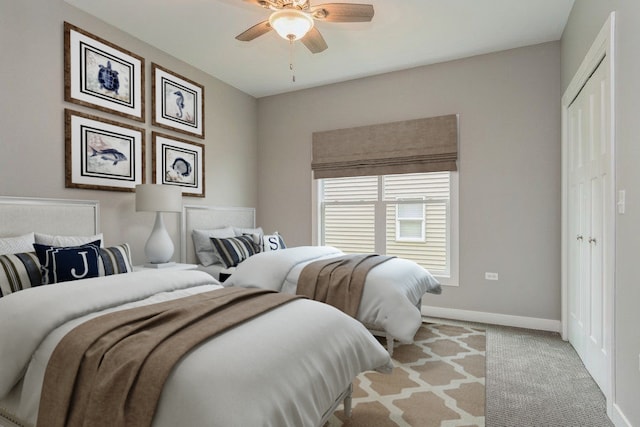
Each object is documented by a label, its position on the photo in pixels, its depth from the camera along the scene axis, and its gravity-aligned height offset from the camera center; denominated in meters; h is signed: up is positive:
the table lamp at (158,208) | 3.21 +0.07
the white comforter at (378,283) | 2.70 -0.56
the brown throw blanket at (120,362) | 1.20 -0.51
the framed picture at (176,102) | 3.71 +1.22
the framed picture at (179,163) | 3.74 +0.57
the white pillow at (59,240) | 2.57 -0.18
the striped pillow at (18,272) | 2.05 -0.33
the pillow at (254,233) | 4.17 -0.21
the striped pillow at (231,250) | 3.85 -0.37
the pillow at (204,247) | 4.02 -0.35
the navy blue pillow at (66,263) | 2.24 -0.29
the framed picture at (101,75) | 2.96 +1.23
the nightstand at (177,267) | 3.28 -0.47
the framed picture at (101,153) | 2.98 +0.55
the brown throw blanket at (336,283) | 2.84 -0.54
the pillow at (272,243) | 4.14 -0.31
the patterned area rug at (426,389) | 2.06 -1.15
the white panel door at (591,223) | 2.22 -0.06
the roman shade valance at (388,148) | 4.11 +0.80
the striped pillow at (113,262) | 2.45 -0.32
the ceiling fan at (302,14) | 2.42 +1.38
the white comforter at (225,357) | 1.17 -0.54
